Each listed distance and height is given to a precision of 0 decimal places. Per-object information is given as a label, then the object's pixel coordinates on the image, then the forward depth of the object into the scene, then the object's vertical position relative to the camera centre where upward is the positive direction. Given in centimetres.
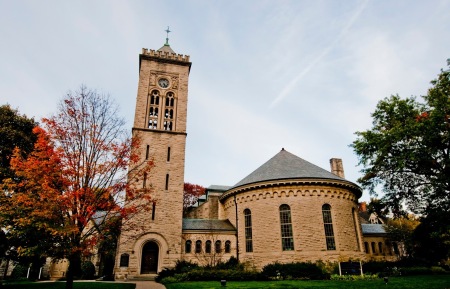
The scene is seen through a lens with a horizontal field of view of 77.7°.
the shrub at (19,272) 3164 -227
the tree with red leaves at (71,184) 1148 +284
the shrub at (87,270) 2931 -200
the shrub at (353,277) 1906 -194
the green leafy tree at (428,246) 2823 +0
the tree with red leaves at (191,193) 5836 +1133
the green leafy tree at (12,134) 1844 +744
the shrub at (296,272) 1989 -164
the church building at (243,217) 2348 +260
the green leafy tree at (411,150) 1778 +628
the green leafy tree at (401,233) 3528 +160
